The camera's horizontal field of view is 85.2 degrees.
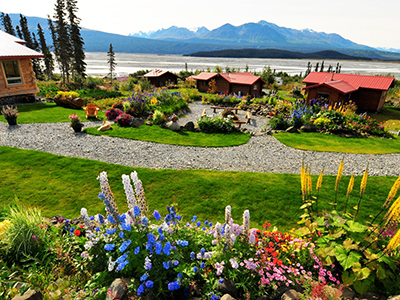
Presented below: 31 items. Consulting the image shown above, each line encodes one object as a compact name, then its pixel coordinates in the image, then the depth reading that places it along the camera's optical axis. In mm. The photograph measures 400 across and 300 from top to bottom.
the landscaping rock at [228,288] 3381
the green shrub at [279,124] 16922
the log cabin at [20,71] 19062
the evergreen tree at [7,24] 51594
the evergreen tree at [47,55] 46844
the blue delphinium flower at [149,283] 2889
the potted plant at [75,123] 13203
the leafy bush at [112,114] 16953
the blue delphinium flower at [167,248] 2990
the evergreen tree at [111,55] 58131
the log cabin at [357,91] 23625
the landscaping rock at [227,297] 3143
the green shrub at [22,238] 3947
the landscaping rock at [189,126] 15320
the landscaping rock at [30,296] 3038
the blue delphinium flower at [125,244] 2973
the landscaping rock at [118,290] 3062
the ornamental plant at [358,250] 3543
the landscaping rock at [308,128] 16391
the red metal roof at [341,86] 23098
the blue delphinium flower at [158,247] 2988
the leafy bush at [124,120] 15331
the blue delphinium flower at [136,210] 3138
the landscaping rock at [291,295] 3326
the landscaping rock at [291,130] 16236
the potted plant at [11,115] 13612
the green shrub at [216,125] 15367
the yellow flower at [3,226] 4219
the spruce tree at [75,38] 39406
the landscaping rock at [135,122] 15328
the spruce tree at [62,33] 38094
